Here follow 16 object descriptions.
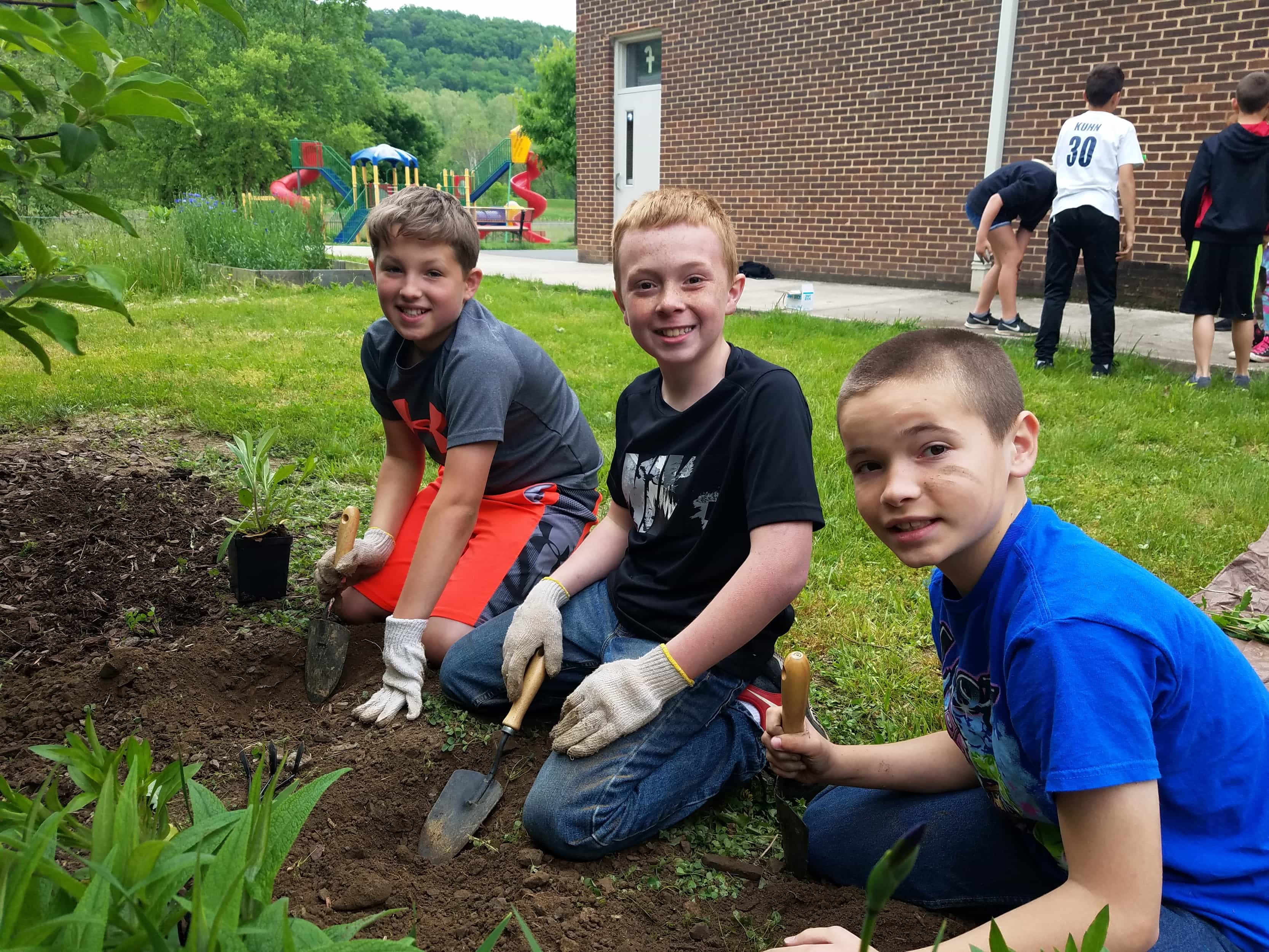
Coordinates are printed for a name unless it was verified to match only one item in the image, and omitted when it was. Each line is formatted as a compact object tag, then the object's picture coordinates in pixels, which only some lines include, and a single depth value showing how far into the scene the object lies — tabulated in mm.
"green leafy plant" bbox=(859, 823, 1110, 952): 488
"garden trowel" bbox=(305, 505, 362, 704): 2652
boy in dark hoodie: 5797
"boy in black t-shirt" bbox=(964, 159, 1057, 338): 7500
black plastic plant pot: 3023
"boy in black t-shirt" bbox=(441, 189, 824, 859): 2023
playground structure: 24703
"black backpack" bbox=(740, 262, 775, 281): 12484
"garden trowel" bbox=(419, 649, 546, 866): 1987
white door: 13938
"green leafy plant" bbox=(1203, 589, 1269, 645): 2590
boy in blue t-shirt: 1233
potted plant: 3018
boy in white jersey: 6297
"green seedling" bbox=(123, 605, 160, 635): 2848
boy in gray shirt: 2691
